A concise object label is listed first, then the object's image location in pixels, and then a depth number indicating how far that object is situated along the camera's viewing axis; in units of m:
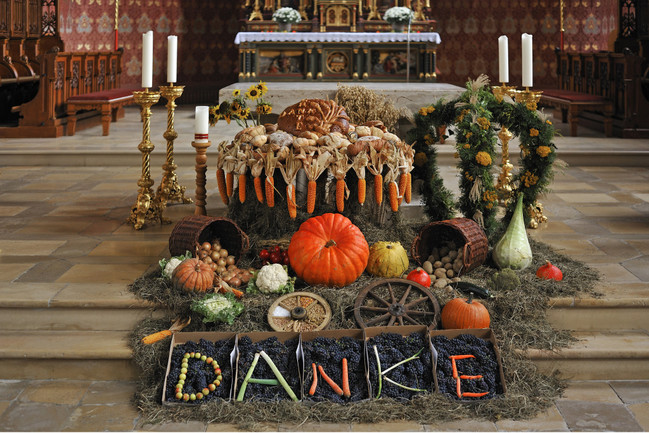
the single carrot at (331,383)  3.52
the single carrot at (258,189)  4.93
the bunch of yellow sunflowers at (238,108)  5.67
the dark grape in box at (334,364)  3.53
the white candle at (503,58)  5.89
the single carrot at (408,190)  5.11
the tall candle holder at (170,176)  5.82
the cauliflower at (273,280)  4.27
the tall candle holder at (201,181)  5.41
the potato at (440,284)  4.39
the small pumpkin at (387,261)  4.52
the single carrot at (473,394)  3.51
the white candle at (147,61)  5.71
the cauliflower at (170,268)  4.39
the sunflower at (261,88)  5.84
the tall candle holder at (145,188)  5.84
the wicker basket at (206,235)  4.66
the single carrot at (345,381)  3.51
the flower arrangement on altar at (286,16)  12.80
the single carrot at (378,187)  4.98
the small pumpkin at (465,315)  3.88
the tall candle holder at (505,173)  5.99
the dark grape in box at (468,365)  3.55
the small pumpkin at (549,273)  4.47
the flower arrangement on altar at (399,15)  12.35
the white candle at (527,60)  5.76
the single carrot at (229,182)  5.19
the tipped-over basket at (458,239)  4.57
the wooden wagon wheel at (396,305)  3.97
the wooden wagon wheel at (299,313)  3.93
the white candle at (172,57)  5.82
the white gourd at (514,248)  4.68
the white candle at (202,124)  5.31
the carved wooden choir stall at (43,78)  10.53
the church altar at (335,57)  11.98
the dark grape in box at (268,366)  3.53
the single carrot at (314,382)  3.50
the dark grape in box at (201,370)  3.53
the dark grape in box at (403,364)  3.56
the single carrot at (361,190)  4.90
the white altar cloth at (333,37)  11.80
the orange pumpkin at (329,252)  4.31
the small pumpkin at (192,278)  4.20
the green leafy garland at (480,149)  5.11
